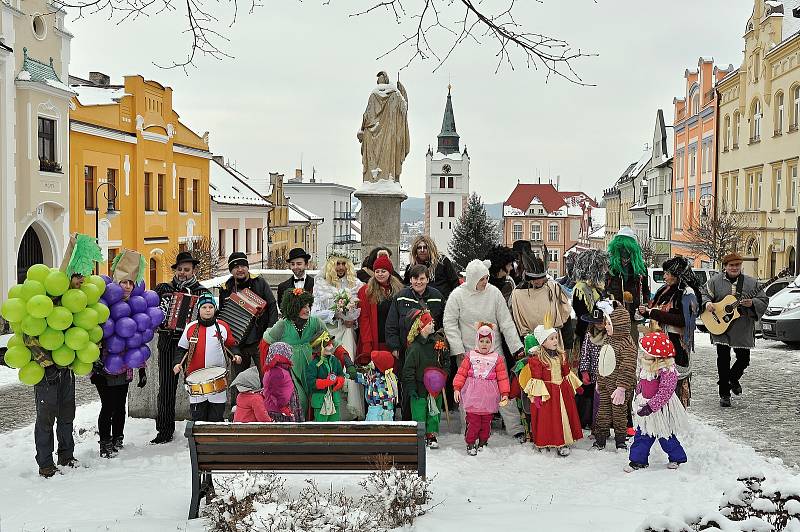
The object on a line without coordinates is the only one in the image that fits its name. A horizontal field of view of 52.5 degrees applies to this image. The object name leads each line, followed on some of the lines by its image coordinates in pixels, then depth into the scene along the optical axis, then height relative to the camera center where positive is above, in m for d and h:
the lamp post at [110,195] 26.79 +1.42
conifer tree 57.69 +0.23
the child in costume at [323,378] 7.31 -1.28
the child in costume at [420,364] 7.54 -1.19
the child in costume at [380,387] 7.59 -1.42
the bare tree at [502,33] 5.53 +1.41
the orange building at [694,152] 40.91 +4.70
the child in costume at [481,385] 7.36 -1.34
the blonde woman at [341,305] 7.80 -0.66
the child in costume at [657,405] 6.72 -1.39
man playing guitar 9.42 -0.81
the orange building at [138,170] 27.69 +2.60
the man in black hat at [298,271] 8.51 -0.37
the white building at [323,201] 74.41 +3.32
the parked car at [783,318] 16.16 -1.62
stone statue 11.96 +1.59
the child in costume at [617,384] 7.34 -1.34
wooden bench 5.57 -1.44
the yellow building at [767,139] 29.34 +3.94
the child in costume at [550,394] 7.35 -1.42
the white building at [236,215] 42.44 +1.20
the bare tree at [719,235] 31.38 +0.12
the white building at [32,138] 20.95 +2.69
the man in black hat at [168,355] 7.89 -1.16
